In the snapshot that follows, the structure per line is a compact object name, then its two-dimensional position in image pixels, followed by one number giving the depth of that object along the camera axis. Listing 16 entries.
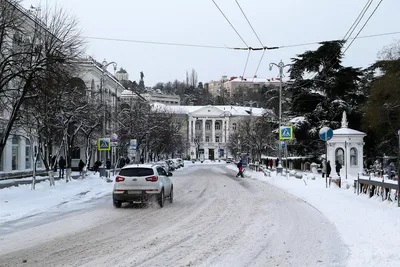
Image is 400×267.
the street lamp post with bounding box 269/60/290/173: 43.50
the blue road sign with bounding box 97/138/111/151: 35.78
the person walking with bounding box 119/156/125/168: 56.55
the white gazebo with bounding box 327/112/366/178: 41.66
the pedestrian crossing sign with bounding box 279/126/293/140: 38.75
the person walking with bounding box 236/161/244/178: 47.49
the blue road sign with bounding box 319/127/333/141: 27.02
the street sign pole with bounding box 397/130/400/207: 16.13
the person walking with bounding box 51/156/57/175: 34.42
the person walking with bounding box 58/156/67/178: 36.74
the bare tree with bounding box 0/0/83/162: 20.59
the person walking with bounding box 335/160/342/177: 38.73
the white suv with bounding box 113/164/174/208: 18.98
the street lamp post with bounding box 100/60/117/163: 41.24
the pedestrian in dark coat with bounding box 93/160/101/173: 49.09
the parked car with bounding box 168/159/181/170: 67.56
